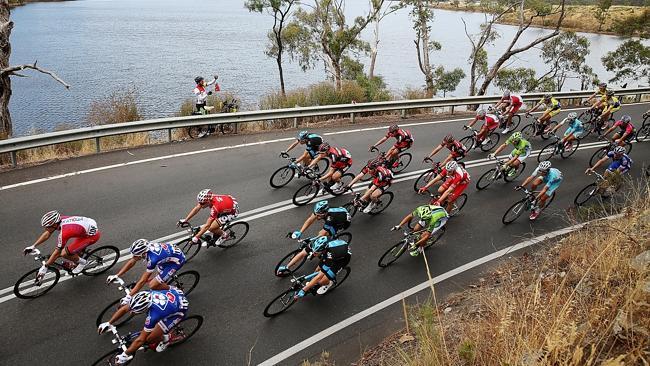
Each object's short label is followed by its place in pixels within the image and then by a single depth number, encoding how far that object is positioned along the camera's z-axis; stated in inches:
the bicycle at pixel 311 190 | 438.9
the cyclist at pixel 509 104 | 649.0
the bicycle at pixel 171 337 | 243.8
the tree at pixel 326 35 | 1185.4
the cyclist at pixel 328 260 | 300.8
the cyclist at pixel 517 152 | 490.3
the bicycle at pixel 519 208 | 436.5
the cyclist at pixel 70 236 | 295.3
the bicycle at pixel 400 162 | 497.0
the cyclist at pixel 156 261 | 275.3
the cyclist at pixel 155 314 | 237.6
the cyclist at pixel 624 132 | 536.1
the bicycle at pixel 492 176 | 505.8
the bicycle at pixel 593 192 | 461.6
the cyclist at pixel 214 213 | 340.5
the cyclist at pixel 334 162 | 442.6
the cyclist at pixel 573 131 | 564.3
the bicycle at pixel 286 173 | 455.2
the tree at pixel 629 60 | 1708.9
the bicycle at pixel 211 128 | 598.9
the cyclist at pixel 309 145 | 453.4
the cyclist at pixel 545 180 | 426.3
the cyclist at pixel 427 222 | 353.7
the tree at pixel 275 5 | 1132.5
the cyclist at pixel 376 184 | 412.5
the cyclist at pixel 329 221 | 328.2
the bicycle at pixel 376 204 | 419.2
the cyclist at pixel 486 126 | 577.9
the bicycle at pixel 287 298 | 297.8
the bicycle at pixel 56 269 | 295.1
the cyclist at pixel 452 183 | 401.0
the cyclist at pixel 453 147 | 479.8
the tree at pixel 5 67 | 572.4
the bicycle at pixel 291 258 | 326.6
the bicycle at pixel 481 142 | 602.9
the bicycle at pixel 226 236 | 346.9
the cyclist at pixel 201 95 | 621.9
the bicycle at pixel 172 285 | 276.5
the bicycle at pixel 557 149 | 590.2
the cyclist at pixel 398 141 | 489.4
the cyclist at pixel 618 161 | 473.4
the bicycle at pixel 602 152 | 506.8
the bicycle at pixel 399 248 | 361.4
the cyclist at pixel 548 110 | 637.9
